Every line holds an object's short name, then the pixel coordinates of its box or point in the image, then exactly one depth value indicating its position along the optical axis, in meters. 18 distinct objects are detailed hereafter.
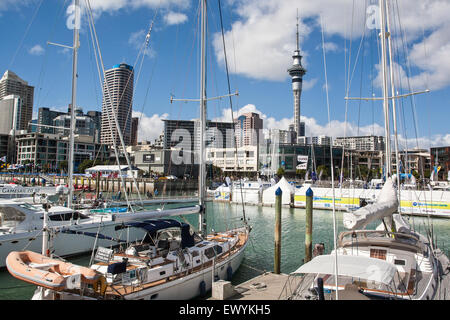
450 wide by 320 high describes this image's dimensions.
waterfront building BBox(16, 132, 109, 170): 128.50
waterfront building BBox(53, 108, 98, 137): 187.27
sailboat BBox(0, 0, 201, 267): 16.50
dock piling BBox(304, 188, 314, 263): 17.62
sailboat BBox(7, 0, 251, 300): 9.71
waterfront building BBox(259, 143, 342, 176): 133.25
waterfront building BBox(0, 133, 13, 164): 147.88
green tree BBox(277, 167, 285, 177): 112.50
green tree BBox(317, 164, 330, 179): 116.56
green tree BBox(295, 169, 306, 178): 122.35
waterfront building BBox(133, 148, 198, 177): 111.25
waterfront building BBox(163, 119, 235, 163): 173.75
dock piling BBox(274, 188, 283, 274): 16.70
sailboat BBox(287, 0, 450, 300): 8.99
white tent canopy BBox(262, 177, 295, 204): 51.62
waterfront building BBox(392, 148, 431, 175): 132.88
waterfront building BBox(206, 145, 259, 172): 142.00
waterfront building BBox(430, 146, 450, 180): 100.50
